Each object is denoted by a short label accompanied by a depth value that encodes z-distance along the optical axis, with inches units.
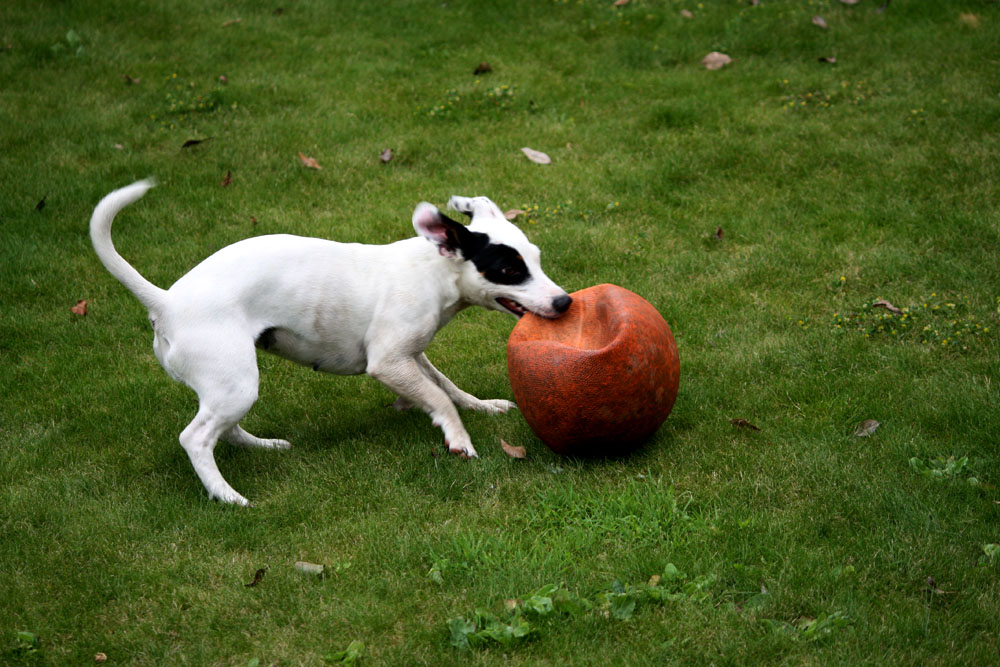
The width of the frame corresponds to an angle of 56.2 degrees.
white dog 172.7
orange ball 164.2
